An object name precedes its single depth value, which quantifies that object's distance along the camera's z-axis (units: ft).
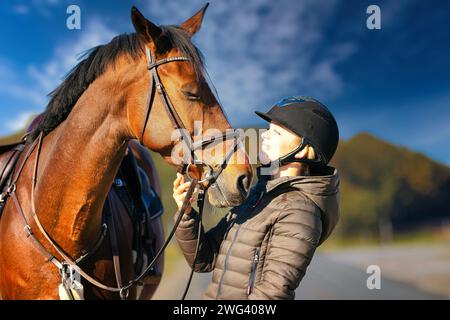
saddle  9.85
